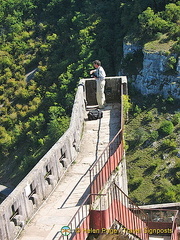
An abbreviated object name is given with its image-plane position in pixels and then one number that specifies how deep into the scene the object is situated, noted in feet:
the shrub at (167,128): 197.16
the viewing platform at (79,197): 40.45
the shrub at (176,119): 199.91
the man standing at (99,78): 59.93
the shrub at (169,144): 192.85
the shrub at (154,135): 195.83
